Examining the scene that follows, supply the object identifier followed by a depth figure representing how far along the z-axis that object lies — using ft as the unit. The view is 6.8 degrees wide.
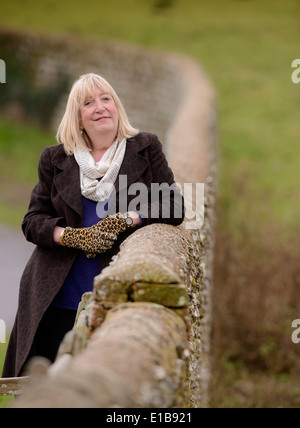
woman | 30.00
